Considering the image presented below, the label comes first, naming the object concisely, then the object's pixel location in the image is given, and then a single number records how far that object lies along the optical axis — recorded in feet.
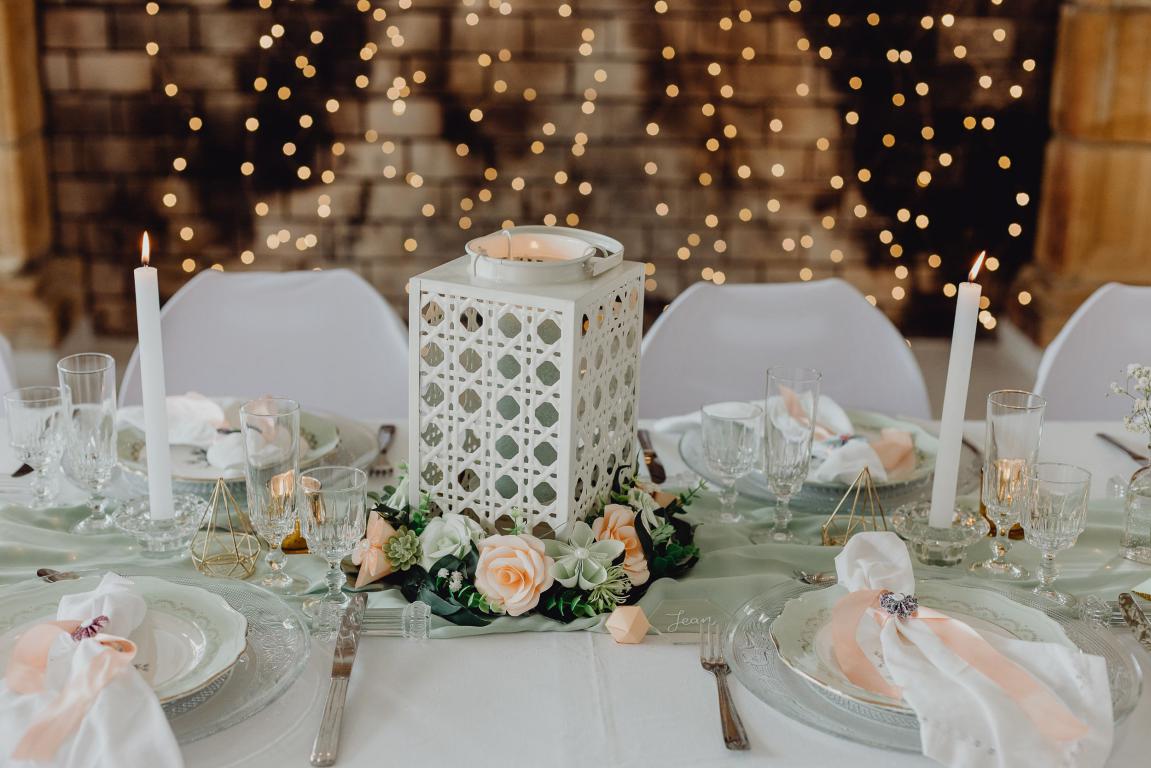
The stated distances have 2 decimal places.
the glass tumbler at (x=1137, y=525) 5.00
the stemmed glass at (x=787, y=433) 5.03
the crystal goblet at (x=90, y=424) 5.00
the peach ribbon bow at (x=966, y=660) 3.55
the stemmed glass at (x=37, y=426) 5.11
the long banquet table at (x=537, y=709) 3.71
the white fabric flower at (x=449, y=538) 4.53
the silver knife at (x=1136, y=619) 4.38
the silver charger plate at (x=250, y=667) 3.76
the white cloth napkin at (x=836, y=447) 5.16
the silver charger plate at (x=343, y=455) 5.43
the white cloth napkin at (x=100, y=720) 3.37
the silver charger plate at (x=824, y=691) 3.79
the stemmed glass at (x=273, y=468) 4.47
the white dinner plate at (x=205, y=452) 5.43
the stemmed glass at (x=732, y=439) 5.13
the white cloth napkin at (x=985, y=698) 3.51
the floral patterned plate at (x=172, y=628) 3.85
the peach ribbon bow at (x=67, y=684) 3.36
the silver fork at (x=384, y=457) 5.74
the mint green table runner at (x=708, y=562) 4.64
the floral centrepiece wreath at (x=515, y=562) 4.41
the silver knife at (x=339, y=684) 3.68
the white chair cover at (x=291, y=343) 7.54
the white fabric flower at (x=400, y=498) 4.83
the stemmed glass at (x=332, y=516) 4.27
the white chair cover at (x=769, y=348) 7.61
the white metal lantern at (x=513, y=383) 4.52
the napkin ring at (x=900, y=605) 4.02
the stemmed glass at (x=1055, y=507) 4.46
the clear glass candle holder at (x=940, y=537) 4.96
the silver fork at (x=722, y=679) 3.75
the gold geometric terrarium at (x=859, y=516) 5.16
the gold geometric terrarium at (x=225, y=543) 4.79
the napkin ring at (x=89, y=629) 3.76
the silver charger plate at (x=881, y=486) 5.53
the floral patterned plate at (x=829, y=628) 3.92
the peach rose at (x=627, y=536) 4.63
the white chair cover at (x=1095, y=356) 7.61
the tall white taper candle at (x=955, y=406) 4.82
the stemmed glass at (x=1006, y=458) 4.86
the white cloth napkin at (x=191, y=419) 5.72
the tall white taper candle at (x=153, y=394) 4.73
